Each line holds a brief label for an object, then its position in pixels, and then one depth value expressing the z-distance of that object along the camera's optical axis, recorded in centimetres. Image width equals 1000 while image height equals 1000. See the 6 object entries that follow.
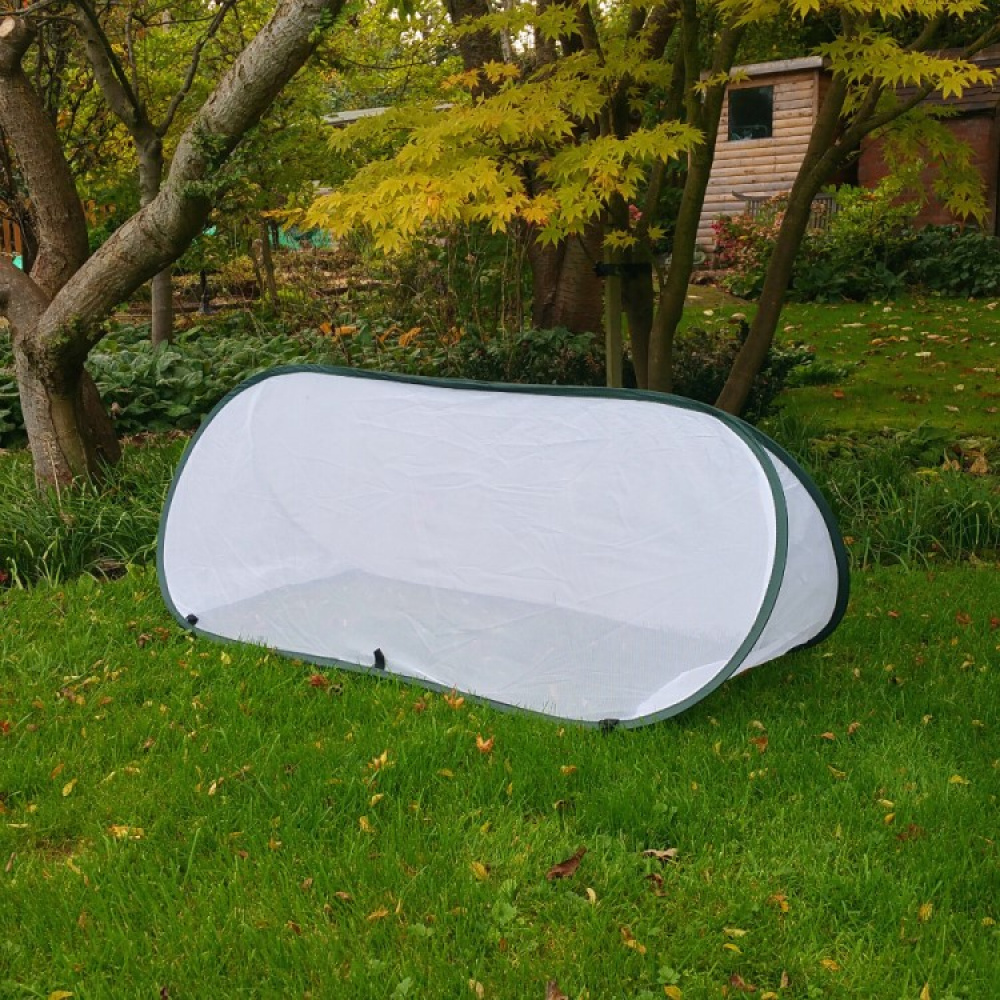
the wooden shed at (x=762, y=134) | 1891
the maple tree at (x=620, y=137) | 473
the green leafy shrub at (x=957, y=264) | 1431
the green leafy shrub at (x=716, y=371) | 732
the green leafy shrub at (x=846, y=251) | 1470
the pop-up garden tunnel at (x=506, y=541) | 354
